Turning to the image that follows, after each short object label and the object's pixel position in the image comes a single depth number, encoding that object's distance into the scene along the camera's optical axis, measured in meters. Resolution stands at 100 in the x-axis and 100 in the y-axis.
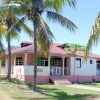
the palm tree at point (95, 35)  17.52
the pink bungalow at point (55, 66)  35.12
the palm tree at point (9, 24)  21.86
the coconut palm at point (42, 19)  21.92
